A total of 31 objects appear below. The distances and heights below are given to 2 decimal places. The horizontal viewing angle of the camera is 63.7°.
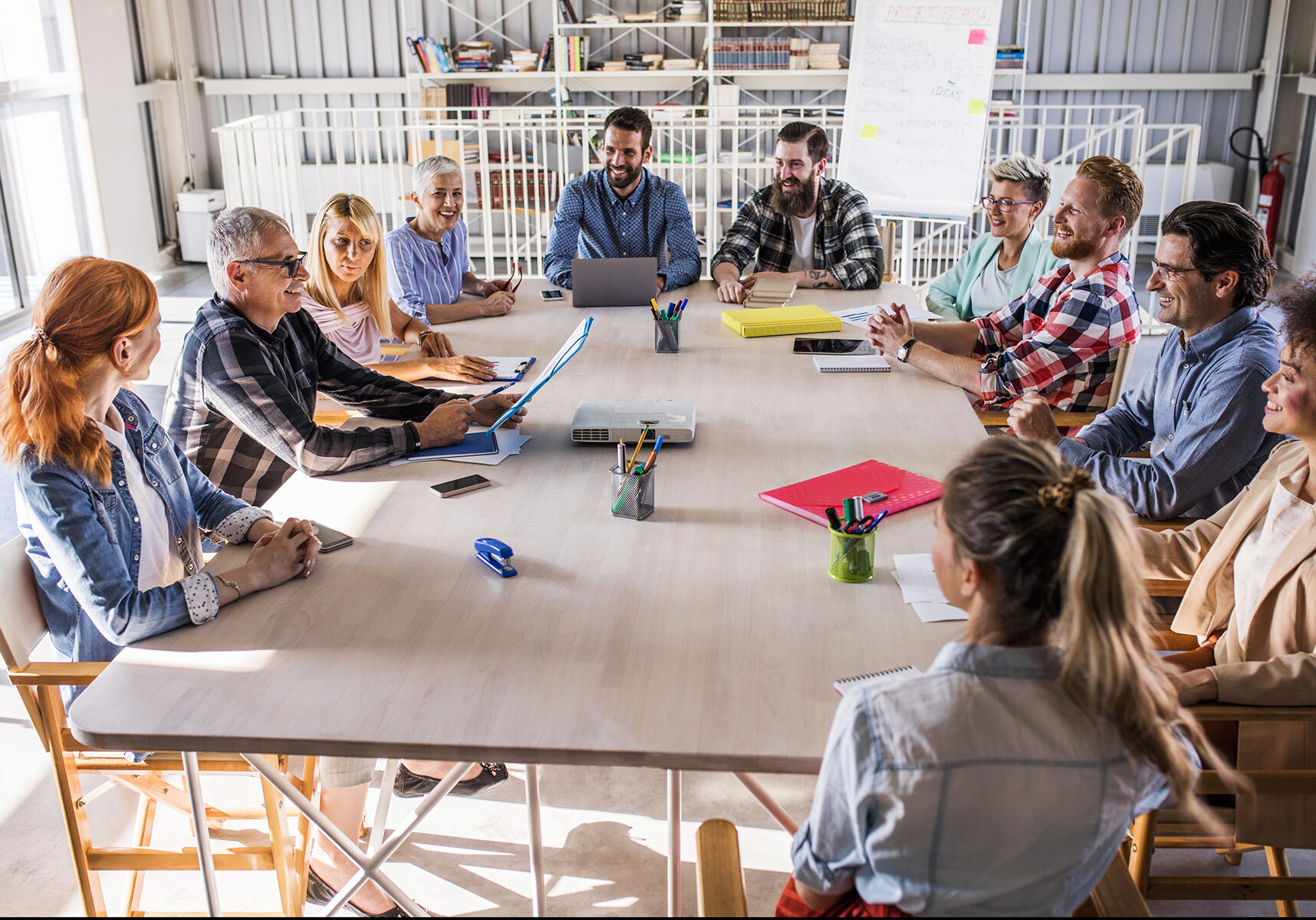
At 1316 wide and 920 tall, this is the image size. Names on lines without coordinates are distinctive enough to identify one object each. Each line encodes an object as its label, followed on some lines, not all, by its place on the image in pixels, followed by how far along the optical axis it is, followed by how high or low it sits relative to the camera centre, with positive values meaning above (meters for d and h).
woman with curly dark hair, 1.53 -0.77
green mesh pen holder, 1.67 -0.67
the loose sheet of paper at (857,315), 3.32 -0.62
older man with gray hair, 2.15 -0.54
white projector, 2.29 -0.64
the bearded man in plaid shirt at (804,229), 3.82 -0.43
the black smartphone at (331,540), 1.83 -0.71
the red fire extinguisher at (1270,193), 7.70 -0.59
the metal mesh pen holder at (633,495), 1.93 -0.66
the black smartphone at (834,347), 3.03 -0.64
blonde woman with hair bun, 1.03 -0.58
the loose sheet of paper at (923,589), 1.58 -0.71
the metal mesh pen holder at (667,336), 2.99 -0.60
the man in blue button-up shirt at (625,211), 4.02 -0.36
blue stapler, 1.73 -0.69
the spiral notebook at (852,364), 2.85 -0.65
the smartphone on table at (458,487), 2.06 -0.70
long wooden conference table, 1.33 -0.72
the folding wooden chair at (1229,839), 1.49 -1.10
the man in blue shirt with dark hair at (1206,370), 2.16 -0.52
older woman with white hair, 3.48 -0.46
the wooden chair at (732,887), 1.22 -0.87
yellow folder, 3.21 -0.61
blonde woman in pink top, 2.99 -0.47
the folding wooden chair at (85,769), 1.67 -1.04
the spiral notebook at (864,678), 1.39 -0.72
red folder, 1.95 -0.69
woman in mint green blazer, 3.49 -0.43
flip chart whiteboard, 5.45 +0.04
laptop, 3.52 -0.54
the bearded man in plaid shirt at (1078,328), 2.77 -0.55
